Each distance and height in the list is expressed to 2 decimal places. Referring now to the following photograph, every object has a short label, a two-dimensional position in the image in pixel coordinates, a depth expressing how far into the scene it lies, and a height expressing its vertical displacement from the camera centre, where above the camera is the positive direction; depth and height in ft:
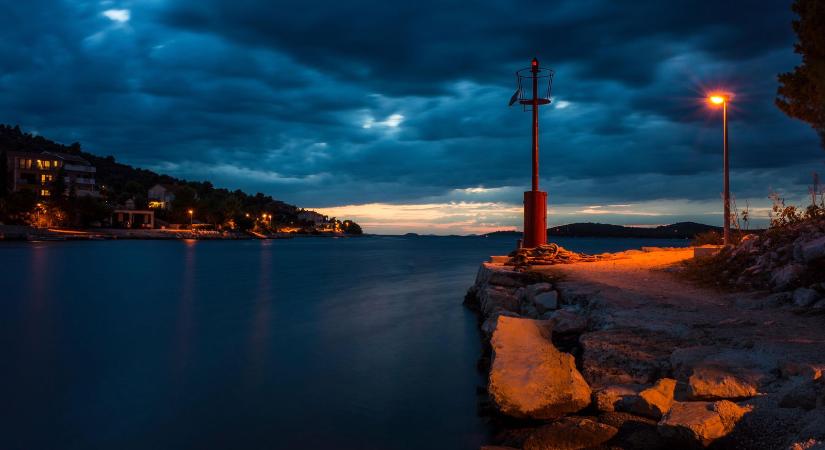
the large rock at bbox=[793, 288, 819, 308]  34.96 -3.77
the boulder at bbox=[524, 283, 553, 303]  49.03 -5.06
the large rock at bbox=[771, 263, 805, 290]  39.75 -2.64
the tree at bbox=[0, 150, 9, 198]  331.16 +29.78
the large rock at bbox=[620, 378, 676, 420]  22.56 -7.09
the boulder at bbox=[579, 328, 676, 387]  26.61 -6.32
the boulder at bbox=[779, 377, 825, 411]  17.66 -5.26
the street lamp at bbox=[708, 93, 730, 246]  63.31 +12.59
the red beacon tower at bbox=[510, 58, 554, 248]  75.87 +3.29
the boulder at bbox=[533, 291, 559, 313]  44.88 -5.60
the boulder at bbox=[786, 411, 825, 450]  14.26 -5.60
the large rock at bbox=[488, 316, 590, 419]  24.62 -7.17
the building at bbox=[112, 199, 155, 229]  435.53 +10.15
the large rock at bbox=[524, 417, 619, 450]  21.24 -8.20
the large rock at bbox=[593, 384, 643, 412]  24.21 -7.39
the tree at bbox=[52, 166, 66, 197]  340.92 +27.47
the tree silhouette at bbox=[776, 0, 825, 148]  54.29 +18.71
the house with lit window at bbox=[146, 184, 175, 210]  530.27 +34.08
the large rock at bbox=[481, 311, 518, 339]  43.32 -7.61
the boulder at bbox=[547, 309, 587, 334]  37.17 -6.10
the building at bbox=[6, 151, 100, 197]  365.81 +40.74
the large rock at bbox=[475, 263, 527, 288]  58.18 -4.63
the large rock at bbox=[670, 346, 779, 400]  21.03 -5.65
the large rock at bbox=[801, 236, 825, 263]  39.78 -0.66
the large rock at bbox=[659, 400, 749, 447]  18.11 -6.42
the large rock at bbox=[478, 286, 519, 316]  51.37 -6.48
